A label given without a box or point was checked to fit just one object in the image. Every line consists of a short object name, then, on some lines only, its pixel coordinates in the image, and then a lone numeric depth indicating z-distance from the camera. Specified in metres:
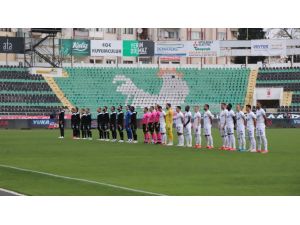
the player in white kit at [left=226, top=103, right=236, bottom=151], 33.03
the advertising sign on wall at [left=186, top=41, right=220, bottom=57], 79.31
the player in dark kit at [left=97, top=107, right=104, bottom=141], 41.37
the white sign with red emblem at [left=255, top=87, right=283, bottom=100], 74.12
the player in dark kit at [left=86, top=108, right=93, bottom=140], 42.59
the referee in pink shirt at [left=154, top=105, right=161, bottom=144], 37.44
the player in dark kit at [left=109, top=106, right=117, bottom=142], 40.47
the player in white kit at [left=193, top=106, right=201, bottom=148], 35.44
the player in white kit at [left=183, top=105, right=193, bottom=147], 35.88
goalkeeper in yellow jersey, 36.53
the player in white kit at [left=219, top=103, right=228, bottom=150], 33.56
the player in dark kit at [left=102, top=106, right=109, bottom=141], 41.12
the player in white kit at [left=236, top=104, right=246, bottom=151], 32.31
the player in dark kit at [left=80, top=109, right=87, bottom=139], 42.86
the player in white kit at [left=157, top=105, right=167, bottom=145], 37.84
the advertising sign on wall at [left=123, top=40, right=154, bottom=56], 77.44
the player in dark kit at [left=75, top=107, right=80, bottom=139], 43.14
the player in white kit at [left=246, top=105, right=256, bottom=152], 31.57
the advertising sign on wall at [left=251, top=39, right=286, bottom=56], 79.19
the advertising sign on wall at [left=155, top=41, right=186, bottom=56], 79.00
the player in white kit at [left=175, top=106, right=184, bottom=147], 36.31
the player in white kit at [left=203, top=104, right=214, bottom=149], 34.50
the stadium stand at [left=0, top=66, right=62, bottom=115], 66.31
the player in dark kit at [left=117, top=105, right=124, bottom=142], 39.22
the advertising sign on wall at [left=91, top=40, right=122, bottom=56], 76.94
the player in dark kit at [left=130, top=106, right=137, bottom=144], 38.47
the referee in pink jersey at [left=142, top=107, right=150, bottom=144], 37.94
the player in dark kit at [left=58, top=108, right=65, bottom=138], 43.38
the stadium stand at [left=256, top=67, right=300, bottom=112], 73.86
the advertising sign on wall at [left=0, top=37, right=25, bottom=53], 71.19
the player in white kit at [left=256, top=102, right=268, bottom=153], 30.97
